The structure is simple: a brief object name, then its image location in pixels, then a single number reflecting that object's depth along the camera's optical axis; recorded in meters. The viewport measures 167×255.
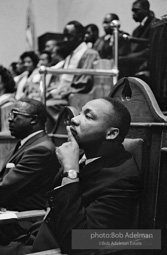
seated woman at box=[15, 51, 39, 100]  8.40
